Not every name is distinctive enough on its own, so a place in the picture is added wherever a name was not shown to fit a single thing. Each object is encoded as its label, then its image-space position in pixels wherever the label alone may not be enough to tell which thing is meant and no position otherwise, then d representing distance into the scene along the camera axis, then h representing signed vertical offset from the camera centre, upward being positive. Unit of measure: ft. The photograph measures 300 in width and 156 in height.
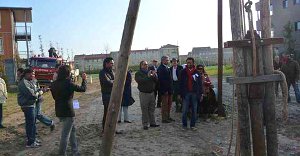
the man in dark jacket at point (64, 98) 15.44 -1.58
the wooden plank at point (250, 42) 8.64 +0.94
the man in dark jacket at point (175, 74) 25.15 -0.34
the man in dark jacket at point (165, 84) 22.84 -1.24
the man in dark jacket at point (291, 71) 30.83 -0.32
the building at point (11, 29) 89.20 +16.41
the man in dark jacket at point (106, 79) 18.83 -0.54
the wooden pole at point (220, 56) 23.86 +1.30
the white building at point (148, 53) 207.26 +15.61
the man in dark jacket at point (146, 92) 21.38 -1.82
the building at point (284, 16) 94.26 +21.04
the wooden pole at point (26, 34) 91.92 +14.85
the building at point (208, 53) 166.06 +12.34
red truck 55.57 +1.37
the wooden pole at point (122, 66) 8.07 +0.19
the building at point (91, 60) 208.17 +10.86
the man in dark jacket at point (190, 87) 21.32 -1.47
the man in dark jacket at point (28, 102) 18.20 -2.09
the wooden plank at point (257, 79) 8.68 -0.35
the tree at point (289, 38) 88.78 +11.10
